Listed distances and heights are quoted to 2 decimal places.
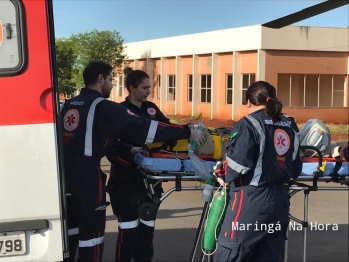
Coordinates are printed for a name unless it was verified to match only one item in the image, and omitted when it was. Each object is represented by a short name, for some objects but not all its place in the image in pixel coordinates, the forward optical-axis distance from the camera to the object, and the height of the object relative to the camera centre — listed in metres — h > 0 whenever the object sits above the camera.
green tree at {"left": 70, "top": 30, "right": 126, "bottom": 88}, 35.75 +1.78
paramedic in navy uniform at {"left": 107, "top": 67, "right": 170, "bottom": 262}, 4.75 -1.13
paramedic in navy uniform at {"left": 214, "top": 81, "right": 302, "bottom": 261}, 3.55 -0.79
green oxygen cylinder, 3.79 -1.12
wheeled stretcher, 4.21 -0.90
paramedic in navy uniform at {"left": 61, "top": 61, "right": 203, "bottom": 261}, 3.93 -0.58
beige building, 27.17 +0.03
